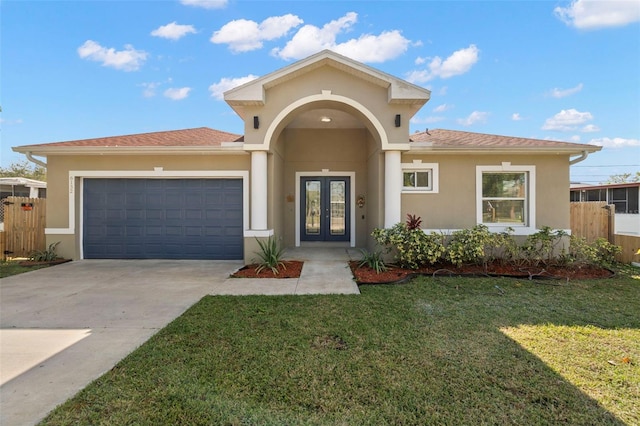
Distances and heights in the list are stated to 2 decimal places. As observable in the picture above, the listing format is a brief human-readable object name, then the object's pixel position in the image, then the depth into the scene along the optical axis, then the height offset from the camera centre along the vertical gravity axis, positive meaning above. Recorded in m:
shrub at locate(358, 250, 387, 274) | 6.62 -1.13
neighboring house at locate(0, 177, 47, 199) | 13.86 +1.41
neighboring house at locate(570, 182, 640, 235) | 13.27 +0.86
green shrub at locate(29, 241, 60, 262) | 8.02 -1.09
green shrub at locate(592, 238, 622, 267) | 7.21 -1.02
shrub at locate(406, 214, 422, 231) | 7.06 -0.22
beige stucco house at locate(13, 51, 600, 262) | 7.41 +0.96
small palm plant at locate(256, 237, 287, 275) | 6.85 -1.03
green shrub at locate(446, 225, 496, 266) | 6.75 -0.71
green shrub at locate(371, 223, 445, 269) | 6.69 -0.69
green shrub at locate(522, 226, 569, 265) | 6.95 -0.80
